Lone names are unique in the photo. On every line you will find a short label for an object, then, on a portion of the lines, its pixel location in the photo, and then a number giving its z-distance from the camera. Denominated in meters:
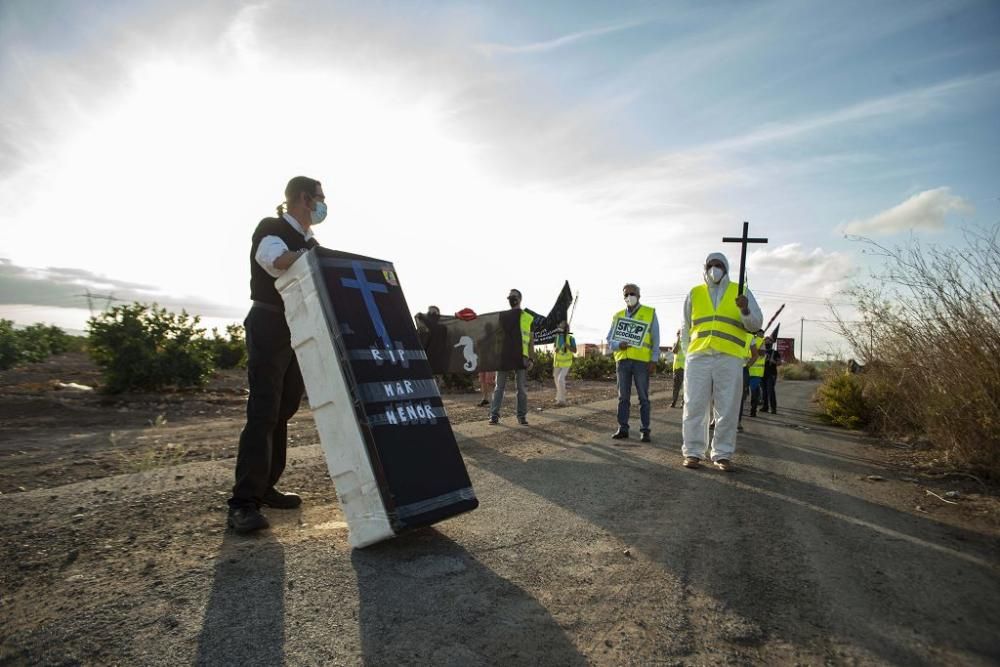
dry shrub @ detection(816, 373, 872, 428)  10.55
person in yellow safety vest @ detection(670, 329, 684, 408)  12.51
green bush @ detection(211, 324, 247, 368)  17.22
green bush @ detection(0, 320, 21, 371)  16.73
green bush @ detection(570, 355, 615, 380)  26.65
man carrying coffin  3.37
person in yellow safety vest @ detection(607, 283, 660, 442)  7.60
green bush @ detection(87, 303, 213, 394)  10.59
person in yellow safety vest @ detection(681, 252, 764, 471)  5.67
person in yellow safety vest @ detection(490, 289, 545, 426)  8.87
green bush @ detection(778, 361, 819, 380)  46.62
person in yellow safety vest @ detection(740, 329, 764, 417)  11.89
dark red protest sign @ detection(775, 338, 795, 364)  49.43
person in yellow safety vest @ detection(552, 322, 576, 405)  13.50
